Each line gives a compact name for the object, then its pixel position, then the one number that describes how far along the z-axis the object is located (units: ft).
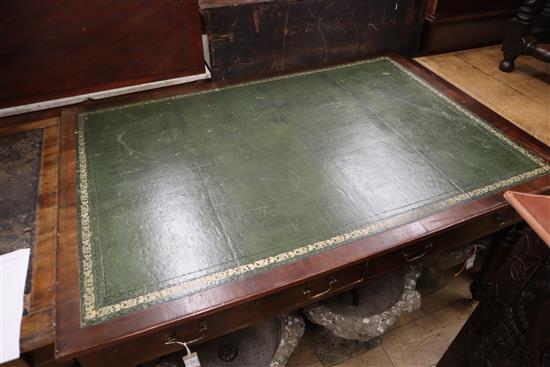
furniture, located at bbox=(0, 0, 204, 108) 4.13
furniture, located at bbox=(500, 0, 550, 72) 5.52
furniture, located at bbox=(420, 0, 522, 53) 5.91
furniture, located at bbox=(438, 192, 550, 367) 2.27
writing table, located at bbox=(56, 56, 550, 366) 2.85
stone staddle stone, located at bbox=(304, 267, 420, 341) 3.99
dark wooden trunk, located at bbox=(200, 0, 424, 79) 4.81
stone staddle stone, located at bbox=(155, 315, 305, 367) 3.77
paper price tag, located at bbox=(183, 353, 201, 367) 3.12
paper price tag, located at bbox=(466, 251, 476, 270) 4.80
